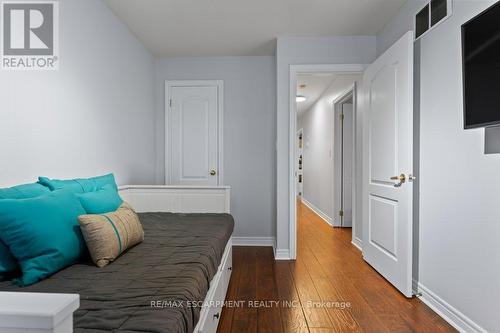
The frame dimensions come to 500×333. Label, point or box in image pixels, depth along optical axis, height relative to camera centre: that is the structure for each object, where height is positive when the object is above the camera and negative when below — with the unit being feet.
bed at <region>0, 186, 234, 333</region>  2.95 -1.58
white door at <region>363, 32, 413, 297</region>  7.48 +0.00
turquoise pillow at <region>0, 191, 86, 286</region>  3.84 -1.02
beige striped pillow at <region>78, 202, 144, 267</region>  4.46 -1.17
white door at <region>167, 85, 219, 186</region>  12.64 +1.20
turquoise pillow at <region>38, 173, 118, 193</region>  5.57 -0.43
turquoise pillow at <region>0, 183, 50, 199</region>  4.39 -0.46
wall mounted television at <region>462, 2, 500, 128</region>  4.93 +1.77
